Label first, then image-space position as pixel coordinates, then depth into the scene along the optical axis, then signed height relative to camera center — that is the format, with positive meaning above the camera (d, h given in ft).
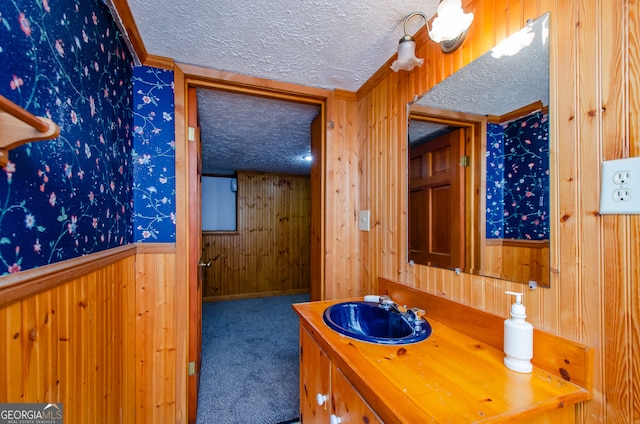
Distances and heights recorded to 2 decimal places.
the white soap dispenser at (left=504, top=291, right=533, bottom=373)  2.52 -1.21
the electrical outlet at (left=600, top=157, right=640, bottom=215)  2.03 +0.18
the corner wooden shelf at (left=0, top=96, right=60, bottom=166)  1.65 +0.53
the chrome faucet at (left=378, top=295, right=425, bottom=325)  3.71 -1.42
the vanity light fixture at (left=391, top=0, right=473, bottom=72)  3.26 +2.30
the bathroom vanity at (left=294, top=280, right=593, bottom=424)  2.05 -1.47
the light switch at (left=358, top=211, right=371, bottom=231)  5.87 -0.19
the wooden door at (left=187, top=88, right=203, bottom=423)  5.41 -0.54
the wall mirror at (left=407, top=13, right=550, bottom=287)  2.79 +0.58
